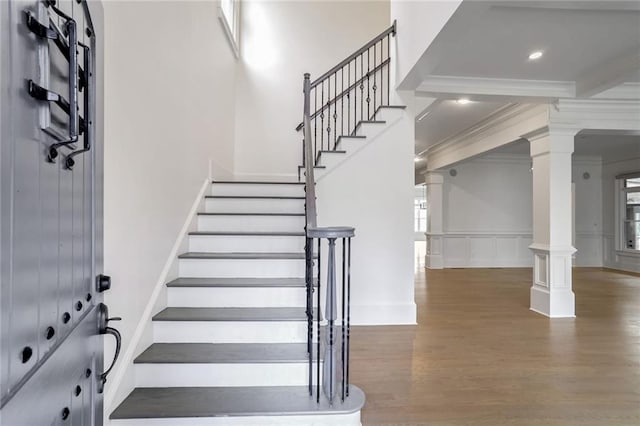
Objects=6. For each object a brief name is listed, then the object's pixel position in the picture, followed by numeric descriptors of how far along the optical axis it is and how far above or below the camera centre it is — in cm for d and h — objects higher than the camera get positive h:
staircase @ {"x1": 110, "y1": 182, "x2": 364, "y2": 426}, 164 -84
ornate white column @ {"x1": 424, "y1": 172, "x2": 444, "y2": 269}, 752 -13
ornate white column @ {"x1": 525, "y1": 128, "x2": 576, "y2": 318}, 383 -13
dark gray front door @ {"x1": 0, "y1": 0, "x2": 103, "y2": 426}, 68 +0
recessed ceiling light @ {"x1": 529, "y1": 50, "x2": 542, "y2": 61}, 277 +144
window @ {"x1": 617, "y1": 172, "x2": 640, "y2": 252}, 730 +8
